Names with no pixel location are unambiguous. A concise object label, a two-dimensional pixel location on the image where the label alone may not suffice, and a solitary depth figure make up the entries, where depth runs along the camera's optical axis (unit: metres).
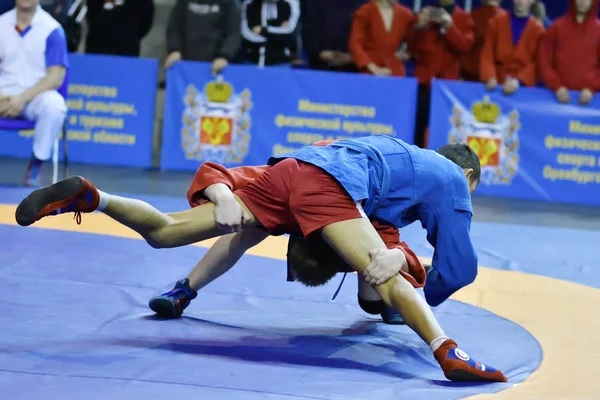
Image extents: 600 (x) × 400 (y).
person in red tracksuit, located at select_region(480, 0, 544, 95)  16.91
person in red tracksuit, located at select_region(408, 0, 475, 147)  17.10
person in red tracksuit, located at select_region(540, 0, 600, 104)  16.60
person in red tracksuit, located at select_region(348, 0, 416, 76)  17.11
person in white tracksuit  13.87
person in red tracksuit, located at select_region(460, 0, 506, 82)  17.50
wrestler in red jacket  7.23
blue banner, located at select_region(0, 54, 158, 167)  17.01
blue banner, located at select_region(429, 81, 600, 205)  16.37
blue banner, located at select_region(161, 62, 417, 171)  16.67
